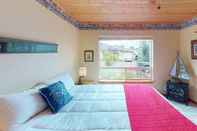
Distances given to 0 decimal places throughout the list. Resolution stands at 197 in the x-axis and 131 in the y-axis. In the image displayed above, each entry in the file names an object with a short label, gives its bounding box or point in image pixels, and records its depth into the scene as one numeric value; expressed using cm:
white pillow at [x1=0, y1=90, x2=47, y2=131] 100
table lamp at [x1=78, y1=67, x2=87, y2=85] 322
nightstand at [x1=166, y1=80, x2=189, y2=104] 301
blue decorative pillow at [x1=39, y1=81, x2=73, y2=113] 135
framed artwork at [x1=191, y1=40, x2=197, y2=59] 292
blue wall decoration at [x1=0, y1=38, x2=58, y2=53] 118
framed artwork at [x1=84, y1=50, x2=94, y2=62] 340
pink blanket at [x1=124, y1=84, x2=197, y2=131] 106
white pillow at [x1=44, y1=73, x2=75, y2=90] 180
